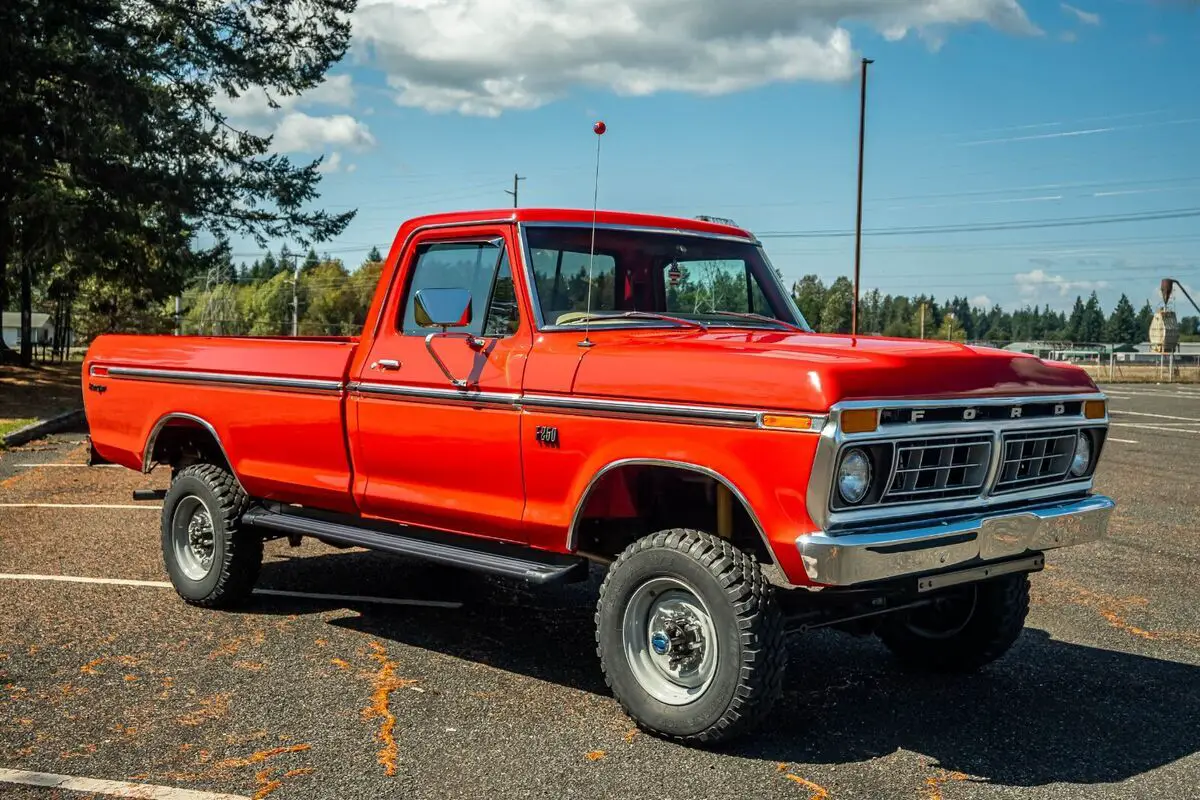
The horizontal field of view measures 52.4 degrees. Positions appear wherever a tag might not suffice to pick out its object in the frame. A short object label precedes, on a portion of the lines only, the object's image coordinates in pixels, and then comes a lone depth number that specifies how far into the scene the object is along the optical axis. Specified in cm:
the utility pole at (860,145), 3656
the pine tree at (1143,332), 19338
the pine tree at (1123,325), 18288
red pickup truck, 451
